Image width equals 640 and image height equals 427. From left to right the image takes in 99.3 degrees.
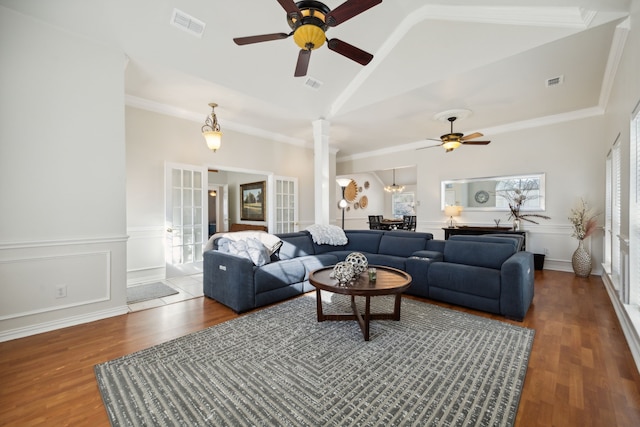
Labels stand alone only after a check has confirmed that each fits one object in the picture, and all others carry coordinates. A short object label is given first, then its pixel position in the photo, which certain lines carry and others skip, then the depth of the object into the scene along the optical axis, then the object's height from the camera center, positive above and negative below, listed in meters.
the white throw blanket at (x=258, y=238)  3.91 -0.38
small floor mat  3.71 -1.18
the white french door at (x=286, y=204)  6.54 +0.20
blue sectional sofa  3.01 -0.77
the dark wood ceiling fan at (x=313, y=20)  2.08 +1.57
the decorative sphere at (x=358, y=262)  2.87 -0.53
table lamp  6.29 +0.04
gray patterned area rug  1.56 -1.16
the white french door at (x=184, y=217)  4.77 -0.10
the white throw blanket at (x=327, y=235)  4.86 -0.42
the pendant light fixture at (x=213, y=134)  4.50 +1.29
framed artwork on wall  7.82 +0.33
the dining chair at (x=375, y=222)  8.91 -0.33
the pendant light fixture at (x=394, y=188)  10.35 +0.93
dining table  8.83 -0.40
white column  5.56 +0.85
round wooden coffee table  2.46 -0.71
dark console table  5.48 -0.39
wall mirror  5.52 +0.46
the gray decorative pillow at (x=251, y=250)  3.48 -0.50
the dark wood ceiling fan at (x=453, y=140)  4.80 +1.29
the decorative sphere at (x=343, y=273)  2.67 -0.61
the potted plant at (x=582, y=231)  4.64 -0.33
